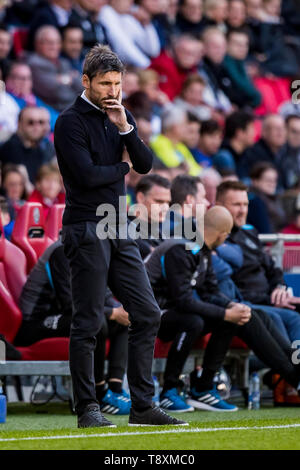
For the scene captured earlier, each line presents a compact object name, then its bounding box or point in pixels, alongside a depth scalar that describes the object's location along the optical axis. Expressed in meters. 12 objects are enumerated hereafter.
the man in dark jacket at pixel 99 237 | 13.21
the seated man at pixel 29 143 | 24.20
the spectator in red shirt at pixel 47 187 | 21.22
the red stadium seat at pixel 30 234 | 18.39
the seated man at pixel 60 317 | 17.23
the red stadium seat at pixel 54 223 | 18.80
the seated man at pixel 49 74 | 27.20
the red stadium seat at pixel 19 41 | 27.91
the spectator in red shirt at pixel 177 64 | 31.77
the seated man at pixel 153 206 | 19.23
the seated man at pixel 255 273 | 19.47
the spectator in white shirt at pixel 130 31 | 30.55
